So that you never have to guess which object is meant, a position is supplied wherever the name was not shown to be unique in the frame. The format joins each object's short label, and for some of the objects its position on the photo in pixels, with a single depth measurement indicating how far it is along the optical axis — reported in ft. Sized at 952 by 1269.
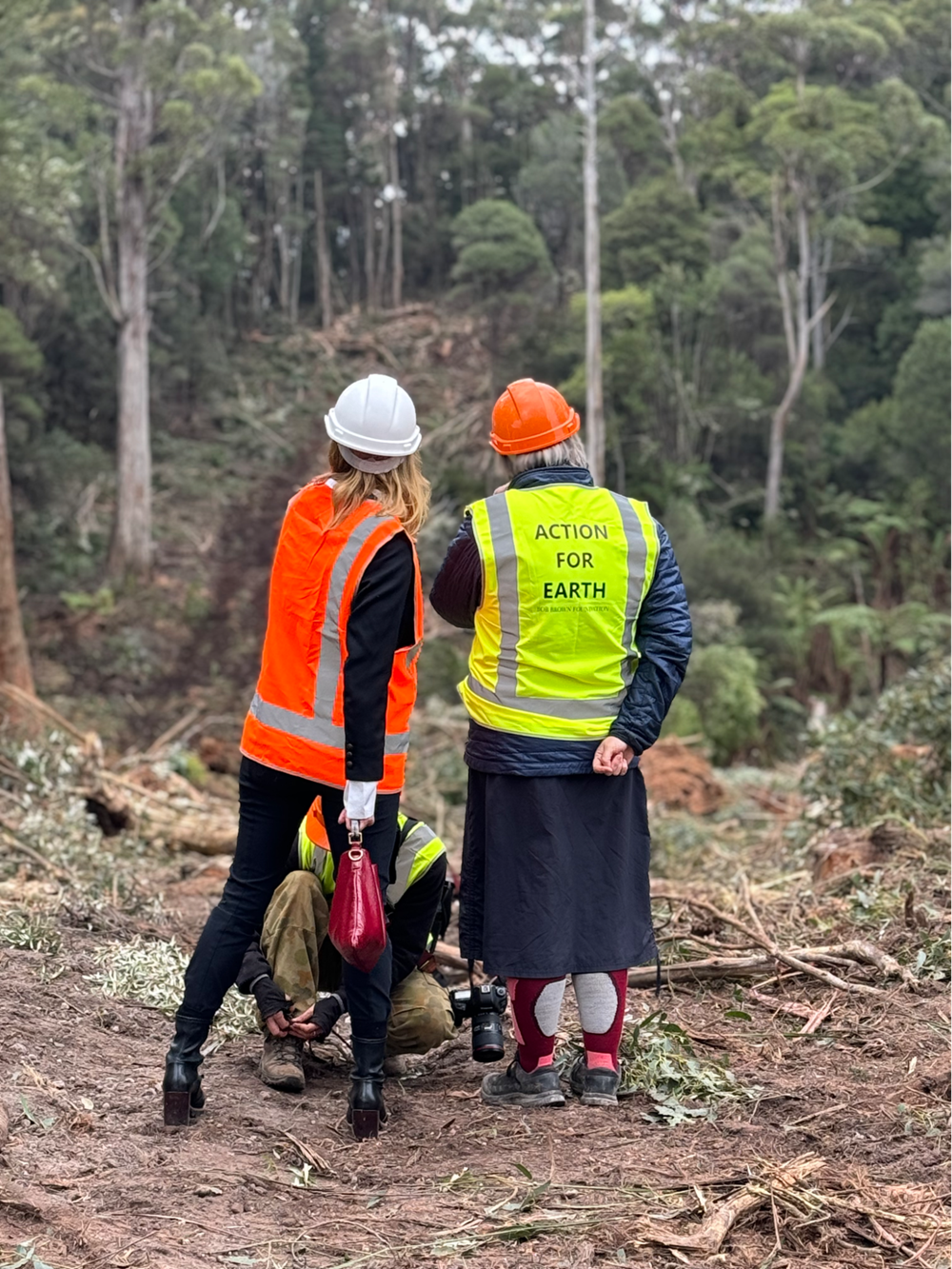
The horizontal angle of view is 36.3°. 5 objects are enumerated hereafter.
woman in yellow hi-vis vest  12.87
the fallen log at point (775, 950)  15.37
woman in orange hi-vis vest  11.95
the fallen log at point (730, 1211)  9.56
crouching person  13.56
